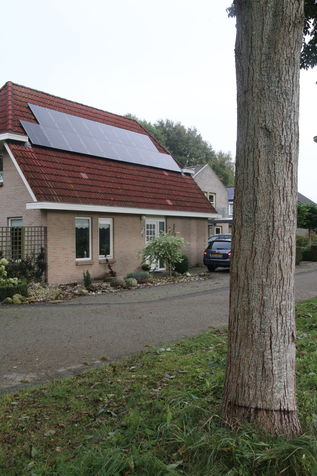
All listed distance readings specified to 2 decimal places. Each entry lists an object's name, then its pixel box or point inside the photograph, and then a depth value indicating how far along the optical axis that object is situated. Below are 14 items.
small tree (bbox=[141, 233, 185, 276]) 15.95
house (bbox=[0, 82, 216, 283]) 14.06
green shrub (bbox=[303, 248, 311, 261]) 26.50
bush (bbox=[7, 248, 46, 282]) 12.80
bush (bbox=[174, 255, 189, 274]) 17.48
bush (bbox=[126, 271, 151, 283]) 15.05
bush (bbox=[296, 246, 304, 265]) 23.61
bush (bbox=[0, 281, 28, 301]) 11.03
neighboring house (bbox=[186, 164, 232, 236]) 36.72
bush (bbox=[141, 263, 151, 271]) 17.48
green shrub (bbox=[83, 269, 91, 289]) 13.27
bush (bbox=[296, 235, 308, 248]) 27.77
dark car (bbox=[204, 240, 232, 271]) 18.50
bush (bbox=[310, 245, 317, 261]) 26.18
